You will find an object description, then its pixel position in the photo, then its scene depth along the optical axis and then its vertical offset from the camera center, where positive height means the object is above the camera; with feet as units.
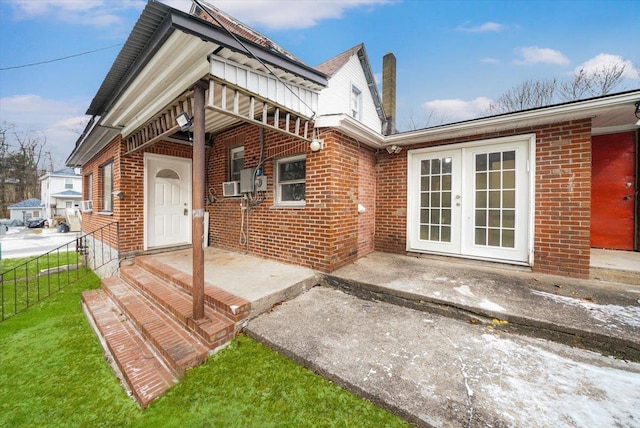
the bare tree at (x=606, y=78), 36.11 +20.75
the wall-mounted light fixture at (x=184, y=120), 10.29 +3.94
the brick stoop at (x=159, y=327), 7.32 -4.57
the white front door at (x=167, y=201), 17.75 +0.73
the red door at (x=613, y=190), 15.16 +1.27
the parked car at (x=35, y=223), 63.62 -3.58
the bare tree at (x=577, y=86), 38.14 +20.36
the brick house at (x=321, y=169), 9.55 +2.62
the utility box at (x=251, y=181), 15.49 +1.91
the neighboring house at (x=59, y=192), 70.90 +5.78
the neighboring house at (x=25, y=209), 75.82 +0.19
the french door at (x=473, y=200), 13.24 +0.59
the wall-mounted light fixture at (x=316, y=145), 12.93 +3.61
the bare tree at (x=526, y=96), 41.34 +21.02
